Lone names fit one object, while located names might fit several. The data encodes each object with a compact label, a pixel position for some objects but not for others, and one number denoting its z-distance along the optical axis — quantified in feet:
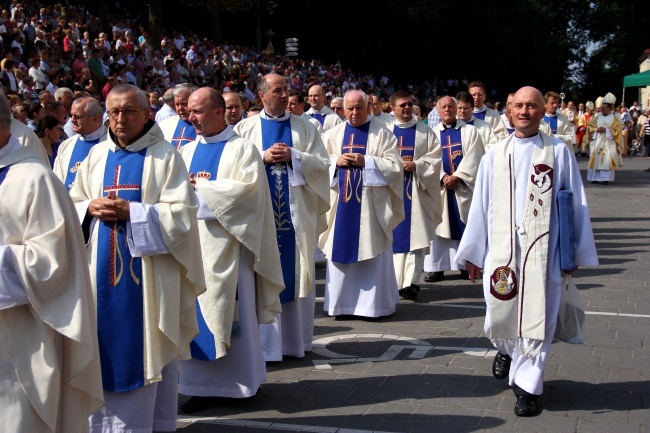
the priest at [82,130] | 23.41
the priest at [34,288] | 12.33
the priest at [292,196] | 24.25
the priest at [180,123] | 26.66
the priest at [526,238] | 19.15
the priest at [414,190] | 33.09
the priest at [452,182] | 35.96
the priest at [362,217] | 28.96
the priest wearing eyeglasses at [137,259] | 16.22
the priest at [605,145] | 75.36
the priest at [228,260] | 19.67
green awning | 102.01
